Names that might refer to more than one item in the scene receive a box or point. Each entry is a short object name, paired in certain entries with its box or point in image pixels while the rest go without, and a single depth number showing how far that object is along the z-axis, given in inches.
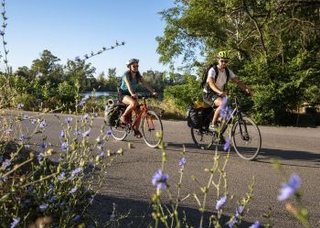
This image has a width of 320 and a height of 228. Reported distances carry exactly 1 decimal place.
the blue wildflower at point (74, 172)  83.4
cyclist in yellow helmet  236.3
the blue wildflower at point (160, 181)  46.4
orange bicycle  261.9
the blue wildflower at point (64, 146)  99.3
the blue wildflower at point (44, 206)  77.1
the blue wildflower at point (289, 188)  27.8
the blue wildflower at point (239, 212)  71.2
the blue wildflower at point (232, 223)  69.0
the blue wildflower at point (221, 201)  64.6
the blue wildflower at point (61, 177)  82.7
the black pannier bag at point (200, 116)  258.0
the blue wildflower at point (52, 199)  82.8
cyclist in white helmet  263.3
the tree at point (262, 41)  477.1
